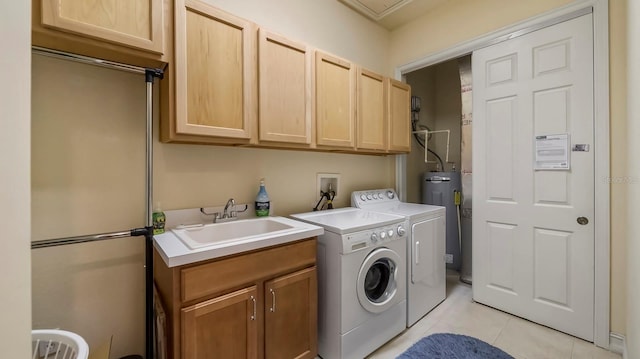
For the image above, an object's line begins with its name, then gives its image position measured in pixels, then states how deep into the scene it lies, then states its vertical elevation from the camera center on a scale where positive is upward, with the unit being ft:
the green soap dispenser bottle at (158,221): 4.86 -0.80
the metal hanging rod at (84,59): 3.77 +1.87
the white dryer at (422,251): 6.82 -2.03
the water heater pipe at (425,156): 10.55 +0.97
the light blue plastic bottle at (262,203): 6.35 -0.59
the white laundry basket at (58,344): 3.36 -2.17
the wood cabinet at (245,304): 3.78 -2.08
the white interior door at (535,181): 6.17 -0.08
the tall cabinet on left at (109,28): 3.43 +2.16
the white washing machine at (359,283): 5.33 -2.36
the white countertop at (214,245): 3.69 -1.05
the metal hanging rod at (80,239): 3.70 -0.91
